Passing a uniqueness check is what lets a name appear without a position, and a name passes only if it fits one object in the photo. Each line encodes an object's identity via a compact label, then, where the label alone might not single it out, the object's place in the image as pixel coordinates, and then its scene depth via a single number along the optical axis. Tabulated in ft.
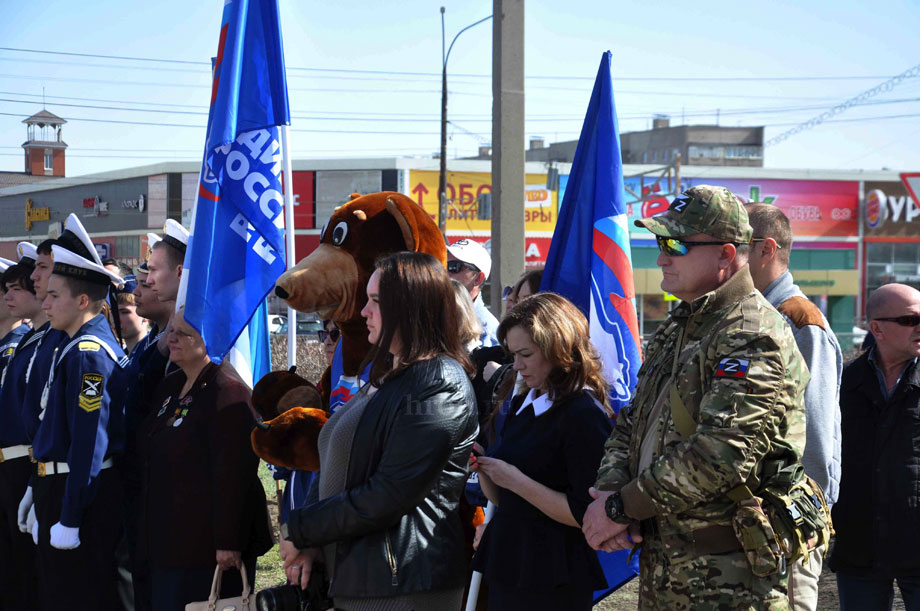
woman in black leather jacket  10.16
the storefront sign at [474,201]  129.08
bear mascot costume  13.35
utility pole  22.59
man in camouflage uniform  8.84
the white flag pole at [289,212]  15.72
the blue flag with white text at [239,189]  15.08
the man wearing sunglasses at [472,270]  18.95
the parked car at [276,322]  85.55
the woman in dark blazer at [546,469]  11.20
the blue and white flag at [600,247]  15.26
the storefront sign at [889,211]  145.48
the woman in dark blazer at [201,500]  14.10
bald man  13.69
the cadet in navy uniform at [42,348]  17.39
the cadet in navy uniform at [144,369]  16.22
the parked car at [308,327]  91.09
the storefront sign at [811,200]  142.41
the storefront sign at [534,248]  124.98
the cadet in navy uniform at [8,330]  21.86
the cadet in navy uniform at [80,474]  15.40
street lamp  92.68
